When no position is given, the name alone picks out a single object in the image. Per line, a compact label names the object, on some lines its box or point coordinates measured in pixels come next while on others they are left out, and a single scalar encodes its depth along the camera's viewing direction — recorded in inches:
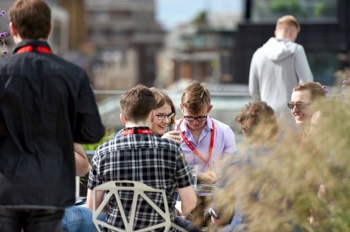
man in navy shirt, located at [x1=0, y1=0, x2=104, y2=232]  230.3
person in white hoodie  482.7
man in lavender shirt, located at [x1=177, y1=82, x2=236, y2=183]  332.0
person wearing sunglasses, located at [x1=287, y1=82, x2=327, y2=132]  351.4
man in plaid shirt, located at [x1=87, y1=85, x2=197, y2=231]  255.8
